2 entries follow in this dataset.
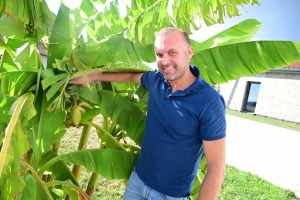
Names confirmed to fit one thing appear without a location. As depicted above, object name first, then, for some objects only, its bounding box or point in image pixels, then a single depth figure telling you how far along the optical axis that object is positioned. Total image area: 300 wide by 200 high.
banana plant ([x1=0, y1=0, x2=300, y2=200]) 1.49
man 1.55
